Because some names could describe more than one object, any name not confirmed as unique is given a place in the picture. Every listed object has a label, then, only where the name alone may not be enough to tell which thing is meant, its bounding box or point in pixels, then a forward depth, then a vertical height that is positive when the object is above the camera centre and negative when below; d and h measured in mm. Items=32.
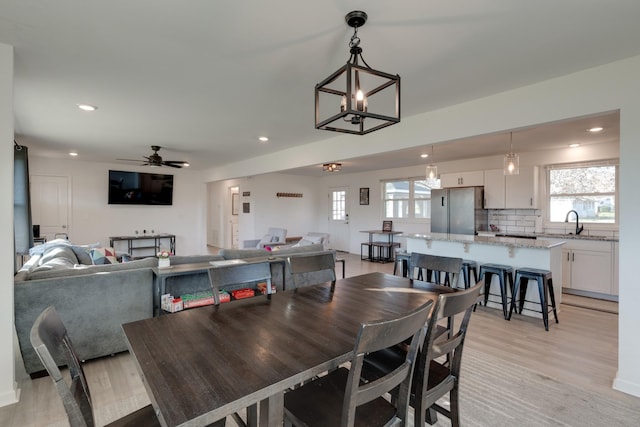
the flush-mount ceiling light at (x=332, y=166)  6611 +945
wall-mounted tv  7145 +542
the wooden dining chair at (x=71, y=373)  939 -576
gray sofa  2396 -751
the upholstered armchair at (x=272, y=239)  7699 -761
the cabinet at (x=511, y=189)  5521 +356
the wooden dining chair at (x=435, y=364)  1379 -840
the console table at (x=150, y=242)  7251 -789
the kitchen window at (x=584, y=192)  4922 +273
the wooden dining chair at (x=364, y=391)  1030 -735
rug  1950 -1347
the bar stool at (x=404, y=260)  4751 -793
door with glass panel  9523 -309
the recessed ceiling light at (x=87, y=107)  3252 +1119
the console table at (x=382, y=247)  7724 -995
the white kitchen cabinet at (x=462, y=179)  6113 +606
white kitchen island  3748 -595
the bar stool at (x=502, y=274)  3732 -843
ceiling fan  5043 +821
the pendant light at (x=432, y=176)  4383 +473
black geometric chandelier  1468 +660
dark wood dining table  941 -565
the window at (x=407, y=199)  7684 +262
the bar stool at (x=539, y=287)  3410 -937
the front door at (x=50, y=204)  6398 +151
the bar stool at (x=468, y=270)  4180 -848
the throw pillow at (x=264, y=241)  7257 -787
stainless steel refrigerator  5906 -47
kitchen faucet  5027 -309
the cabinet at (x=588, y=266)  4422 -877
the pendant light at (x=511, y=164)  3697 +534
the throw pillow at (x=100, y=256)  4086 -631
